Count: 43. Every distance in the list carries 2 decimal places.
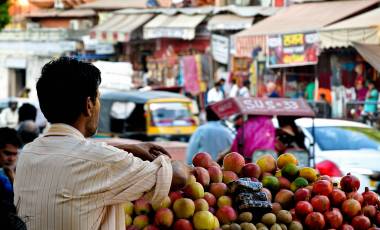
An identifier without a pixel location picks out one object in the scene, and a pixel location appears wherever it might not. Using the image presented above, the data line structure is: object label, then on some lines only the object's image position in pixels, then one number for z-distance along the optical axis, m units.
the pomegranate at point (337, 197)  6.21
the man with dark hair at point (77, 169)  4.26
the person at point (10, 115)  25.22
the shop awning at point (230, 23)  36.06
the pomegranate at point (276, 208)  6.02
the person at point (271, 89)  29.26
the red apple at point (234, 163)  6.18
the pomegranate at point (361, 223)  6.09
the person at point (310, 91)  30.86
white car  13.41
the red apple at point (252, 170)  6.20
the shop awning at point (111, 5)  46.88
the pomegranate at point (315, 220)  6.02
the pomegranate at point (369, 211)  6.23
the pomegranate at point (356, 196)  6.28
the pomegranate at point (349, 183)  6.40
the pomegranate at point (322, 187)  6.21
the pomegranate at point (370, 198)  6.36
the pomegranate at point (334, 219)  6.07
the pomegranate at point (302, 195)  6.18
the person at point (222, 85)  32.45
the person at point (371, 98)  23.59
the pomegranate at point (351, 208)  6.12
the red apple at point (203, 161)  6.04
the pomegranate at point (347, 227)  6.04
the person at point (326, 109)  26.49
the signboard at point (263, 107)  12.78
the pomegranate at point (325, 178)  6.41
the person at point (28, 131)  13.87
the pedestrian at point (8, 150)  8.30
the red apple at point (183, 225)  5.69
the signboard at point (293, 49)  29.41
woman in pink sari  12.44
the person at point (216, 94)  31.33
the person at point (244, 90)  31.73
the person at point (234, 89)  32.00
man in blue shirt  13.48
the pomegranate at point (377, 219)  6.27
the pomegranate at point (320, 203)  6.12
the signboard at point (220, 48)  36.75
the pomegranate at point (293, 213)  6.09
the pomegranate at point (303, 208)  6.06
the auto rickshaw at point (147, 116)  22.48
